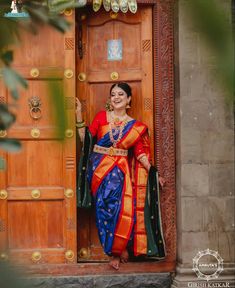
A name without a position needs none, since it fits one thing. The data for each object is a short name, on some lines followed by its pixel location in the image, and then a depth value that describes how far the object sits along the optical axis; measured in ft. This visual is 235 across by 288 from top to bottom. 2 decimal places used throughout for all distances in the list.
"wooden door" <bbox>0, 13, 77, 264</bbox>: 26.22
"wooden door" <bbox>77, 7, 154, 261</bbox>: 26.92
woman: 26.10
